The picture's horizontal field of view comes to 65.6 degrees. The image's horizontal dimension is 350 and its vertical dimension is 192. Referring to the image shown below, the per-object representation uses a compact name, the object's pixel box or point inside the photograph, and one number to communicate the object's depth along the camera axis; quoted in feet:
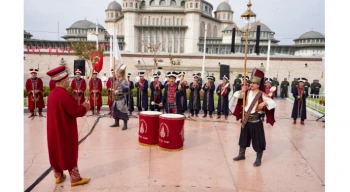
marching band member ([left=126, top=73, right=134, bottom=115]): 33.47
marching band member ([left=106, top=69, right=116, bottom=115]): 32.60
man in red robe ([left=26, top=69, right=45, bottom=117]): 29.94
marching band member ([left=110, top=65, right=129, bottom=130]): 24.49
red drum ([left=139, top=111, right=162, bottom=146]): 19.67
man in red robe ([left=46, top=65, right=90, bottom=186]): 12.41
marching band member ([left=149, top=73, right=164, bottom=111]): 30.30
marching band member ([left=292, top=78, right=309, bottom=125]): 30.48
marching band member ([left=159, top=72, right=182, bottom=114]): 28.07
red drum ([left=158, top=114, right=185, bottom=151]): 18.38
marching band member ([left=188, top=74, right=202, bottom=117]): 33.30
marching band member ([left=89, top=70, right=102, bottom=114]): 32.94
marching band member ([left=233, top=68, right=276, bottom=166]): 16.28
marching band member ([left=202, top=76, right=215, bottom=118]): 33.14
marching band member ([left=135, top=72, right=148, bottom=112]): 32.32
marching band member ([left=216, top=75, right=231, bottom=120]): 31.99
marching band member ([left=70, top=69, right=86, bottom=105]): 32.30
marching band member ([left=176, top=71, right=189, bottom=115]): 30.55
